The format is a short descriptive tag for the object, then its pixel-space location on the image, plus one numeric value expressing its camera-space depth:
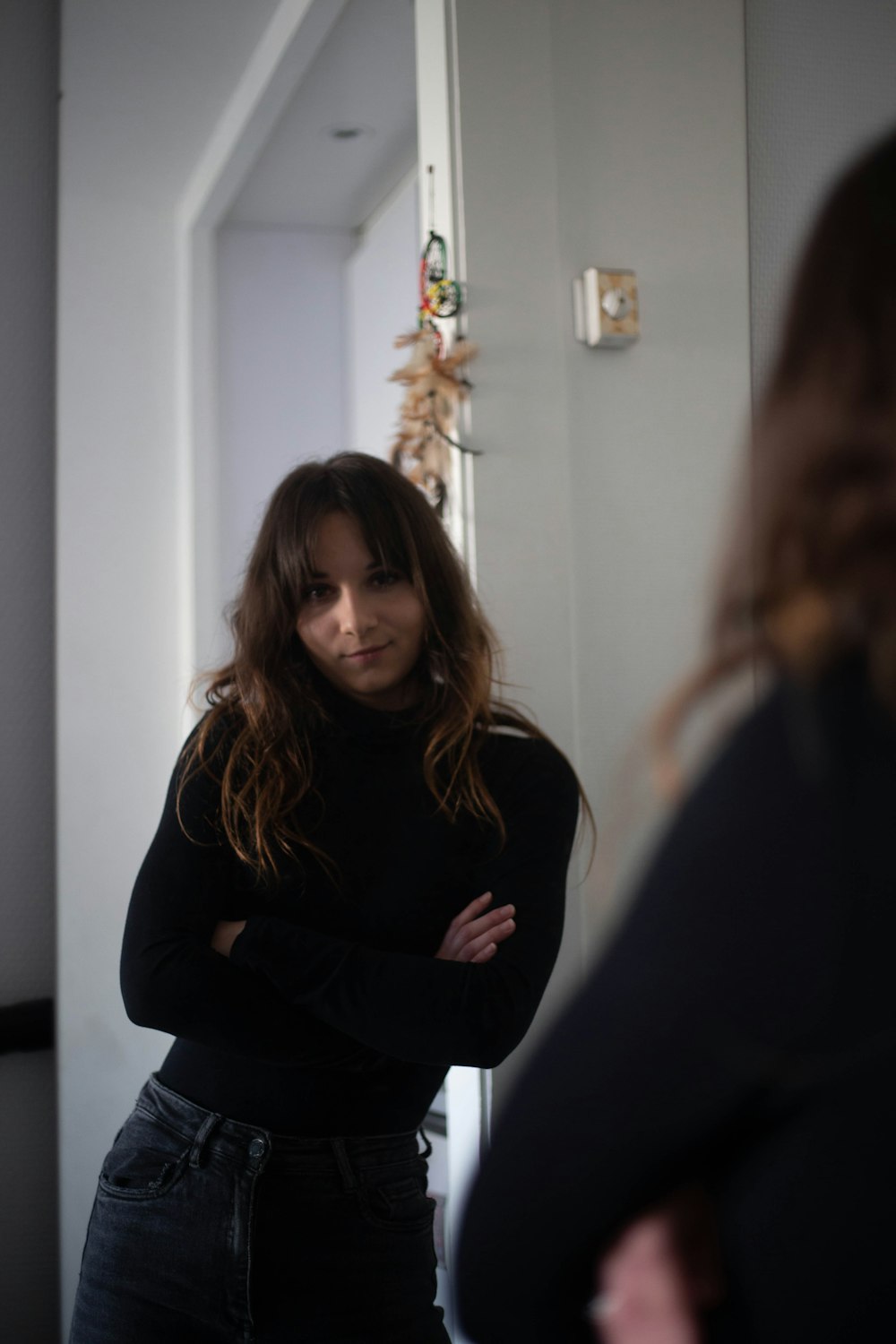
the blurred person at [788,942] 0.51
